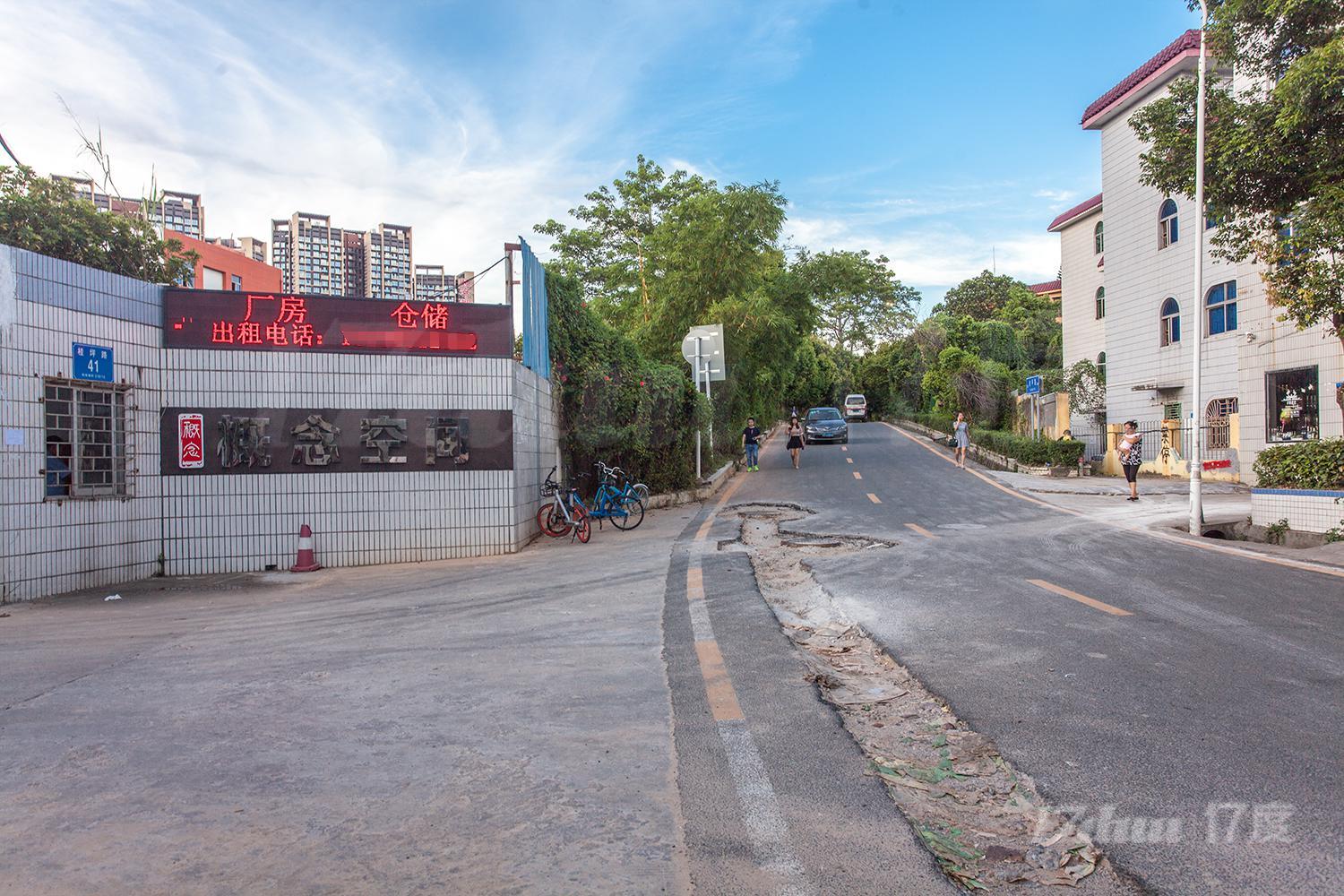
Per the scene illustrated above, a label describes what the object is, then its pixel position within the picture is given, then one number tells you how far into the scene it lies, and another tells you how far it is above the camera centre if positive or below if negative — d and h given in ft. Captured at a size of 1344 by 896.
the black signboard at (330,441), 34.88 +0.14
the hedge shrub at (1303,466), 40.14 -1.36
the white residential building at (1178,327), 65.26 +10.16
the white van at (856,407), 199.21 +7.78
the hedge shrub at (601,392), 52.11 +3.16
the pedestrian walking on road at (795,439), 87.86 +0.20
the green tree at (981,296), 209.46 +35.83
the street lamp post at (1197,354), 43.21 +4.61
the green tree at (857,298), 109.60 +27.04
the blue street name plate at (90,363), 30.83 +3.00
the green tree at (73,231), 66.69 +17.46
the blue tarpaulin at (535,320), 42.88 +6.37
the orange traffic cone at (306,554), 35.51 -4.51
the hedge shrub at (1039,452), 83.71 -1.19
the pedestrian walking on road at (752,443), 87.71 -0.13
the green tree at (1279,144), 36.50 +13.57
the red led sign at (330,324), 34.96 +5.05
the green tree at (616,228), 122.83 +31.83
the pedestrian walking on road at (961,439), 88.38 +0.09
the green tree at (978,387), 124.77 +7.69
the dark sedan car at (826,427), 120.67 +1.88
